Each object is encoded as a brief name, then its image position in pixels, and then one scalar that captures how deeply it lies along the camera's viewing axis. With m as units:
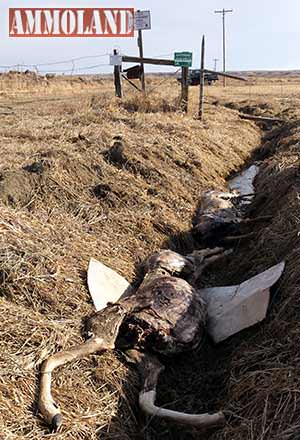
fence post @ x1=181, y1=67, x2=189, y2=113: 14.73
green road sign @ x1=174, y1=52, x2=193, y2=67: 14.24
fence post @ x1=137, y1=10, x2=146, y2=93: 15.09
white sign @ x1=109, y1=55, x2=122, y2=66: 14.51
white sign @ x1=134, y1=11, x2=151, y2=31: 14.50
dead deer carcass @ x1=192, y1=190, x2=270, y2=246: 7.56
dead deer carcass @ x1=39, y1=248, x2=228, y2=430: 3.95
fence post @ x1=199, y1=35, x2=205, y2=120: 14.63
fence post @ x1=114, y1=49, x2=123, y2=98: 14.77
